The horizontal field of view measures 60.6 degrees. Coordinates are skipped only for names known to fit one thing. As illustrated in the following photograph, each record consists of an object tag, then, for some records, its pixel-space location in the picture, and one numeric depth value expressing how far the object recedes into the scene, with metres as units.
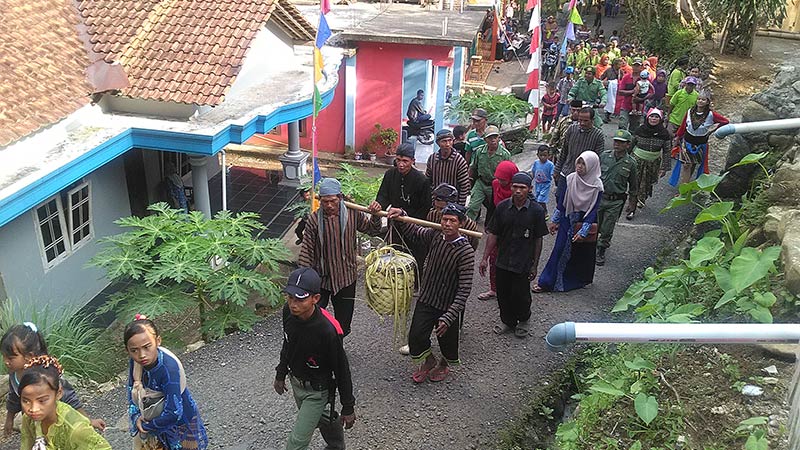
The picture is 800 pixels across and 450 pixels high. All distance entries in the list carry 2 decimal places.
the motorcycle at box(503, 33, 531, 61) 25.87
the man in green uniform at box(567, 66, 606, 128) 12.17
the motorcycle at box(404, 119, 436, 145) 16.06
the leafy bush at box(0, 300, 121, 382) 5.75
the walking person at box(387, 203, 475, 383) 5.11
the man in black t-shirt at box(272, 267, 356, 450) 3.98
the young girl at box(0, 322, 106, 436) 3.85
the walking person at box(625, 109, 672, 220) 8.44
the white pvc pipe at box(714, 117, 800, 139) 4.19
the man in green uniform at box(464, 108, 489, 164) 7.95
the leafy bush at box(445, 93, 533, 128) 12.78
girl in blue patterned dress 3.61
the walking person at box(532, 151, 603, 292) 6.62
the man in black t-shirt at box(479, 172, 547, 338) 5.82
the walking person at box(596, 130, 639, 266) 7.21
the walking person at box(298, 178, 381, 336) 5.31
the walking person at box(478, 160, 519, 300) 6.59
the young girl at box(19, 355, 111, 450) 3.27
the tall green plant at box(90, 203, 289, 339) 6.06
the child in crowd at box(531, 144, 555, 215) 7.78
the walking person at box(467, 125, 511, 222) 7.36
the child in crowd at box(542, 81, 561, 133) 13.56
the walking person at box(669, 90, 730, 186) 8.86
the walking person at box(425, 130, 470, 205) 6.82
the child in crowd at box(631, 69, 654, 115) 11.59
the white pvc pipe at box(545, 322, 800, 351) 2.53
